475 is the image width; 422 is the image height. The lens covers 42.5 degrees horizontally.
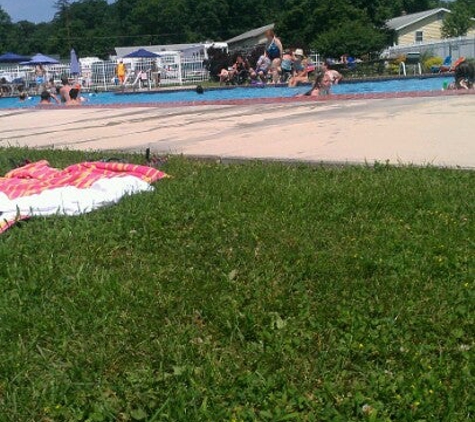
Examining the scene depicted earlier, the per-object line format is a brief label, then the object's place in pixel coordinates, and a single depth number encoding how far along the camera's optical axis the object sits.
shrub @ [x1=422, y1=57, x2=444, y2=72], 27.75
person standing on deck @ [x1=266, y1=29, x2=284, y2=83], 23.01
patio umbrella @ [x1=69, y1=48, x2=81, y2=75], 39.06
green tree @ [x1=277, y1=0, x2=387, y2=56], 34.41
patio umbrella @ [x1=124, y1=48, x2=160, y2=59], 40.15
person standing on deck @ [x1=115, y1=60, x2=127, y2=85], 35.69
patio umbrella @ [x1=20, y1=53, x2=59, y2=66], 43.61
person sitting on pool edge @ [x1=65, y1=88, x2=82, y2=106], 22.26
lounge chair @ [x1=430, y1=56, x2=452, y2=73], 25.89
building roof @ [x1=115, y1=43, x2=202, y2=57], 67.13
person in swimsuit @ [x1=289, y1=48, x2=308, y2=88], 23.95
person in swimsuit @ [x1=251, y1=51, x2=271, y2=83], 27.16
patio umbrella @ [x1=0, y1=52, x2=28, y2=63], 49.65
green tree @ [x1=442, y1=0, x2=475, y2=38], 49.59
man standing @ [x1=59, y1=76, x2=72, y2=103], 22.67
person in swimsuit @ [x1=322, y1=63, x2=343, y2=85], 22.99
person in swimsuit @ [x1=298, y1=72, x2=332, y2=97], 18.11
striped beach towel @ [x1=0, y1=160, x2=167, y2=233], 4.57
